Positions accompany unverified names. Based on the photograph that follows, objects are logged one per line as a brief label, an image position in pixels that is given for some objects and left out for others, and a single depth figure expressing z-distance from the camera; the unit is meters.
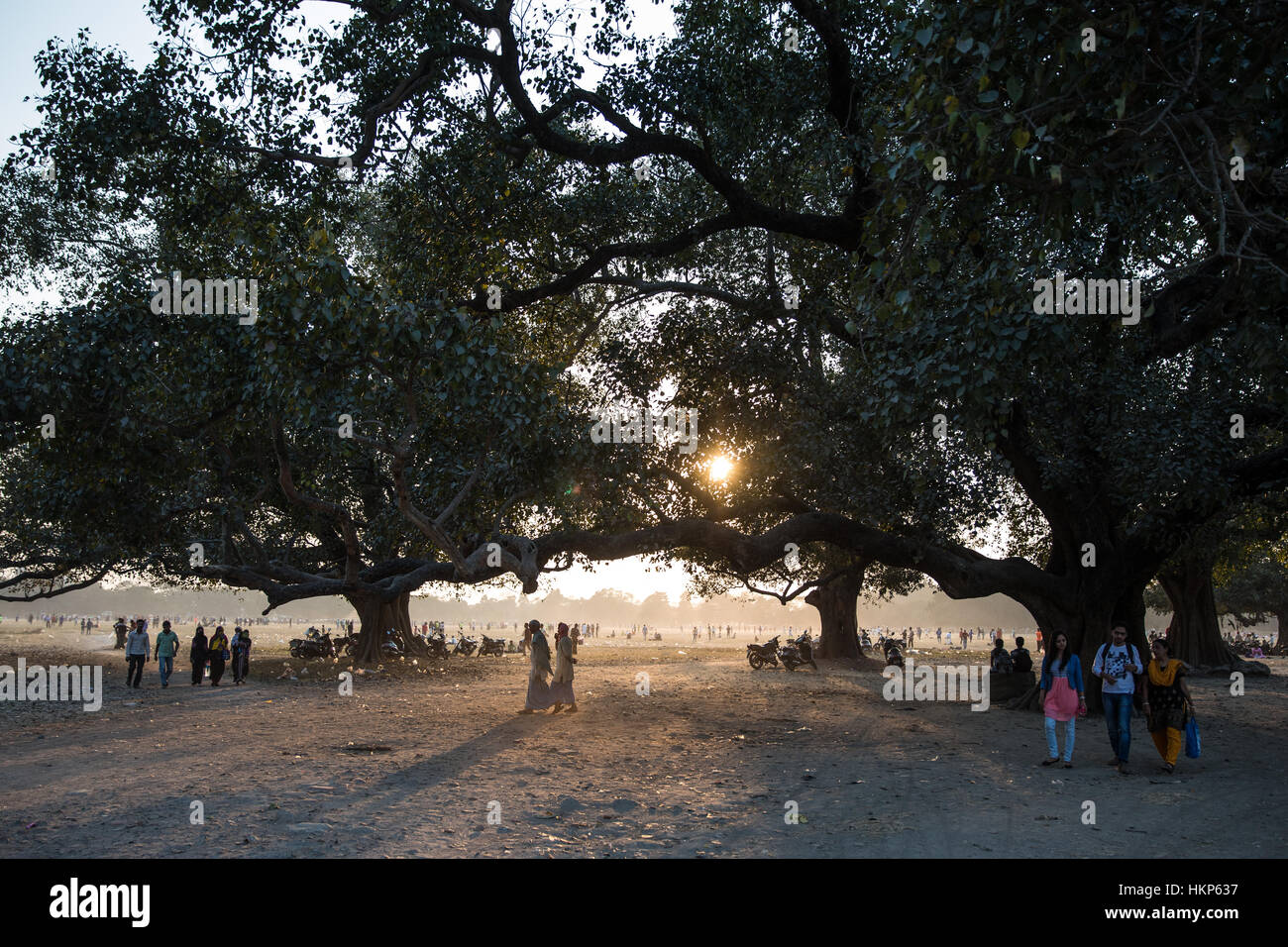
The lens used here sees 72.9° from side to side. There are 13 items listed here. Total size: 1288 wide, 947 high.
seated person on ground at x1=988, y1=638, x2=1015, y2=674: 19.38
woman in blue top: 10.70
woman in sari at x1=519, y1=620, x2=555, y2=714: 15.79
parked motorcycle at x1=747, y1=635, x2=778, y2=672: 31.20
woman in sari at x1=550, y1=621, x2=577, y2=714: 15.60
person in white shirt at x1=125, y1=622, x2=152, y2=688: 20.27
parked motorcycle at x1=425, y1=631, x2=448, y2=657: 35.28
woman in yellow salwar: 10.08
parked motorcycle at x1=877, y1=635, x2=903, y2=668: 29.56
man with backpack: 10.11
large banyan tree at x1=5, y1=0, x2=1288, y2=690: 6.54
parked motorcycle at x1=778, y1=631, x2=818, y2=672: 29.72
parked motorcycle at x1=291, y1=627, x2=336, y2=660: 33.34
